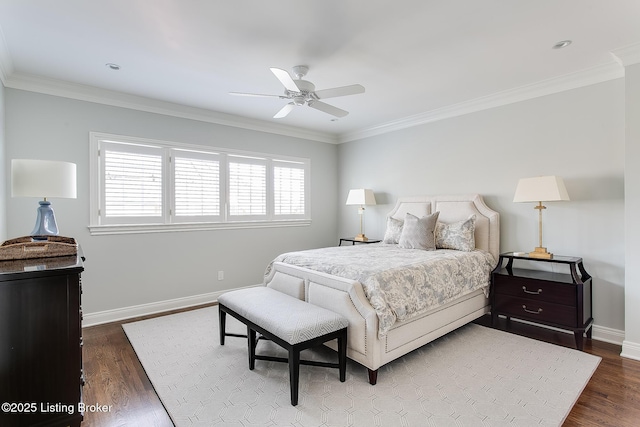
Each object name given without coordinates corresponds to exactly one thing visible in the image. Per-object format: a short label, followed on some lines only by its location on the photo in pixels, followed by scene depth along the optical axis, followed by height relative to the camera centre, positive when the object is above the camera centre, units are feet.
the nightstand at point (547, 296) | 9.51 -2.77
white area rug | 6.50 -4.18
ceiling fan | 8.36 +3.30
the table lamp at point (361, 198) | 16.43 +0.60
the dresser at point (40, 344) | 5.17 -2.26
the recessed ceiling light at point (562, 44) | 8.47 +4.44
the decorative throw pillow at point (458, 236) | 12.14 -1.01
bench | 6.91 -2.66
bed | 7.80 -2.14
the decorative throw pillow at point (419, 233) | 12.35 -0.91
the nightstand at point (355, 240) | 16.49 -1.63
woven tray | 6.00 -0.74
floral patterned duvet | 7.98 -1.81
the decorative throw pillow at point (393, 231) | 14.11 -0.95
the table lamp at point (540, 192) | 10.04 +0.55
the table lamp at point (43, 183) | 6.63 +0.58
